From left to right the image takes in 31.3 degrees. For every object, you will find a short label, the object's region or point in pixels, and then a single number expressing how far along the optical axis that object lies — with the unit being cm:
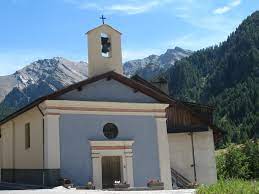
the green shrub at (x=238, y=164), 4917
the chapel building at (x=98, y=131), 2203
